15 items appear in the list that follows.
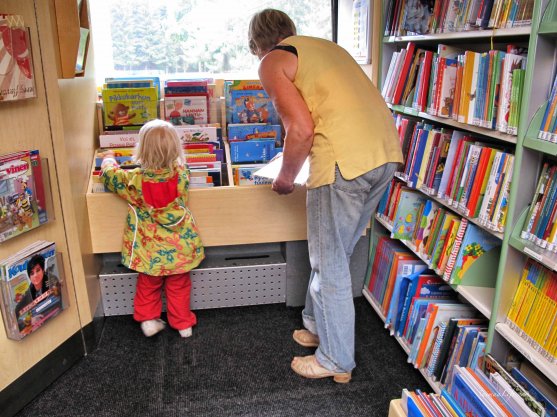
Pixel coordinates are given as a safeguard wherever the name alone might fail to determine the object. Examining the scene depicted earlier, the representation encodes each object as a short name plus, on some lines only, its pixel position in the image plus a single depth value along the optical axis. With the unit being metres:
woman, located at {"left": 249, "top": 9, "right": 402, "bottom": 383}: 1.82
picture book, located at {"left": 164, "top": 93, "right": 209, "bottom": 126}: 2.76
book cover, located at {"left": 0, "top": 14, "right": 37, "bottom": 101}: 1.68
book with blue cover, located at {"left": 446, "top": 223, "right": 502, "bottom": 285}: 1.87
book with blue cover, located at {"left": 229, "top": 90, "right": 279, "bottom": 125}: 2.81
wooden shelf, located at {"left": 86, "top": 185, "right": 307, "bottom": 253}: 2.41
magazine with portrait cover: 1.84
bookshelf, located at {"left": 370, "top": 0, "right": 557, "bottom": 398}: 1.44
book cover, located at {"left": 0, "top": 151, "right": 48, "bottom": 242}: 1.78
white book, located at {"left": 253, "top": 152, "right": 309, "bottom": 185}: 2.08
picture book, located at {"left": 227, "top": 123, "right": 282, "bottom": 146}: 2.71
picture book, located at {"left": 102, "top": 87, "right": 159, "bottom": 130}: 2.71
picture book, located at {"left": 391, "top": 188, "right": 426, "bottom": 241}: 2.31
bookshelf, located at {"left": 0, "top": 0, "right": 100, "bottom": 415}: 1.86
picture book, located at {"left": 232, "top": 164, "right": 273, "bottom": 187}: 2.52
